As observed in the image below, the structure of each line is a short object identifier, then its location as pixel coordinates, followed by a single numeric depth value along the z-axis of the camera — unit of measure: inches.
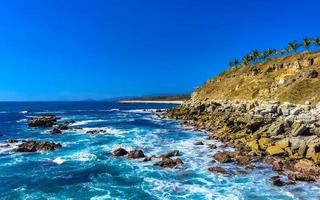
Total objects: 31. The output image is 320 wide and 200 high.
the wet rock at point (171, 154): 1133.0
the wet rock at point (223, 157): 1051.3
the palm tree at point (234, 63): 4510.0
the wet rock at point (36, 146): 1294.0
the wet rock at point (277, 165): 931.9
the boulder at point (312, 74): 2050.8
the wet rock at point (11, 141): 1526.3
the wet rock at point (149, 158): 1096.0
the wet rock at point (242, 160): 1017.0
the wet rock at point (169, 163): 1016.2
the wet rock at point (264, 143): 1163.7
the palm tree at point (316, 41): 3155.1
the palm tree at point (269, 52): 3872.0
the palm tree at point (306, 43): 3242.2
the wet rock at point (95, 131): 1865.7
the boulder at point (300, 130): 1189.8
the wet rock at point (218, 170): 930.0
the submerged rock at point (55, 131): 1892.3
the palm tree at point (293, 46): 3530.9
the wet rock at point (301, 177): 821.2
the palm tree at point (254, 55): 4001.4
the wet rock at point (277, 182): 800.0
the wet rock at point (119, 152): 1191.8
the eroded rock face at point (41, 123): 2307.8
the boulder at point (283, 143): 1106.3
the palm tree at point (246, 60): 4104.2
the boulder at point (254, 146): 1134.0
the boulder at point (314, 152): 963.5
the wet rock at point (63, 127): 2075.0
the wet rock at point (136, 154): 1150.5
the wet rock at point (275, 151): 1070.4
